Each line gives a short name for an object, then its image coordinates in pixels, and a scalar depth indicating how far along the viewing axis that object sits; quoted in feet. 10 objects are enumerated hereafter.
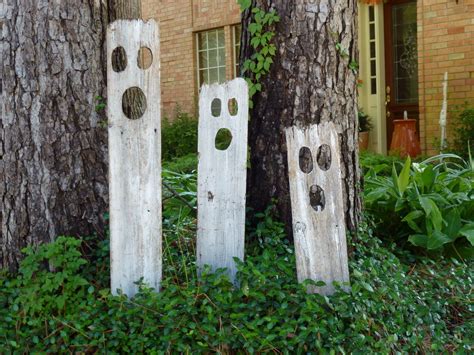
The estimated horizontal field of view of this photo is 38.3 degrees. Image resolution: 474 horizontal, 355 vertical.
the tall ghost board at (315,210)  11.59
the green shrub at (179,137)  40.57
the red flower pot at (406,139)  32.71
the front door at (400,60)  35.22
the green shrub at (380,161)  25.89
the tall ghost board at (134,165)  11.50
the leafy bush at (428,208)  15.17
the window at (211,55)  42.93
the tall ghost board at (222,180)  12.03
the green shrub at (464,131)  29.86
